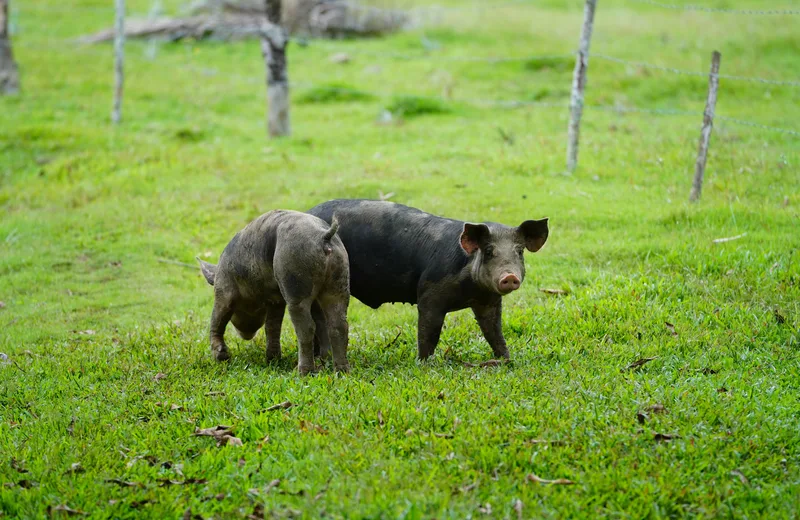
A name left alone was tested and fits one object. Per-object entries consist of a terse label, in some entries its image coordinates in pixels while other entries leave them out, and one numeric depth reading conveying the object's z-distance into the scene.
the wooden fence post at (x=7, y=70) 41.72
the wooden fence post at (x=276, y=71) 32.09
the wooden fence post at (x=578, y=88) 25.67
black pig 13.09
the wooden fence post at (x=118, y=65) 35.94
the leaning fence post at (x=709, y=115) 21.58
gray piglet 13.24
